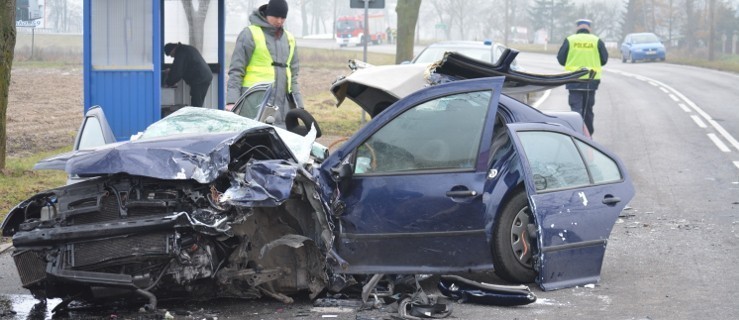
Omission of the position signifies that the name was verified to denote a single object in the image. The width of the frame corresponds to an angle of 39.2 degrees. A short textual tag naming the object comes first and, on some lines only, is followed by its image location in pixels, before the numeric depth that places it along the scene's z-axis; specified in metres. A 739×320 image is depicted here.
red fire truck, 81.45
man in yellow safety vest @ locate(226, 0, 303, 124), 10.73
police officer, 16.22
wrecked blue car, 6.08
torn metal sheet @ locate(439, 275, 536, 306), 6.75
